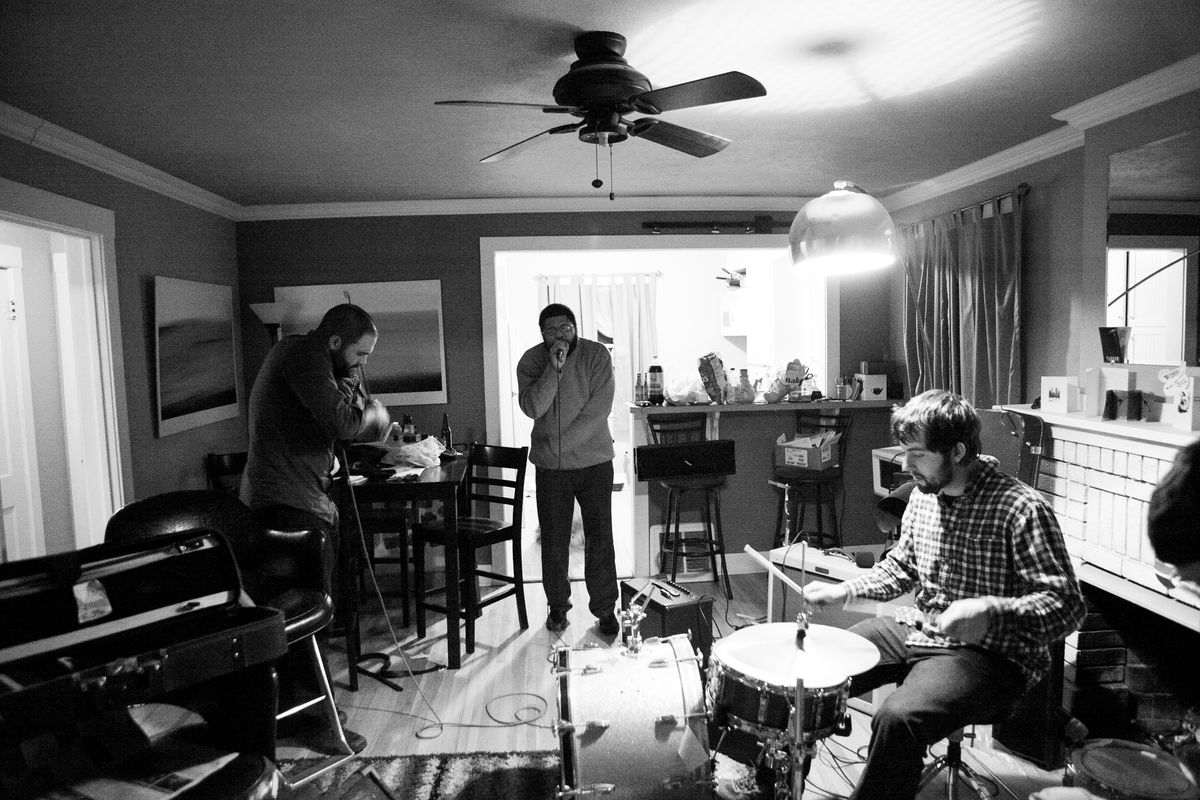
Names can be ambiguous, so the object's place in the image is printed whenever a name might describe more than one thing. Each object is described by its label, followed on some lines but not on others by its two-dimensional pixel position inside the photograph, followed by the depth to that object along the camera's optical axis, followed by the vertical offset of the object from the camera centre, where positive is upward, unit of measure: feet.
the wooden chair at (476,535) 11.33 -2.58
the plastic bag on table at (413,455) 11.41 -1.32
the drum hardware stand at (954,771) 6.92 -3.96
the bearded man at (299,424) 8.77 -0.62
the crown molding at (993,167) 11.05 +3.17
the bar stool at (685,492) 14.12 -2.65
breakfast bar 15.75 -2.50
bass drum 6.16 -3.13
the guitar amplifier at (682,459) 13.88 -1.81
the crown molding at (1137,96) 8.28 +3.05
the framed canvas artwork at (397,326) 15.47 +0.91
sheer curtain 20.20 +1.48
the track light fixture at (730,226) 15.74 +2.87
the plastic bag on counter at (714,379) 15.25 -0.37
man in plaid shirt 6.09 -2.16
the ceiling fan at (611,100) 7.10 +2.54
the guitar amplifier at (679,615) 9.09 -3.14
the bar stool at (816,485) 14.43 -2.54
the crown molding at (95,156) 8.99 +3.14
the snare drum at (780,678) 5.86 -2.53
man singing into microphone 11.70 -1.29
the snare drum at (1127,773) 6.23 -3.69
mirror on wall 8.38 +1.18
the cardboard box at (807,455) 14.89 -1.96
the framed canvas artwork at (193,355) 12.21 +0.38
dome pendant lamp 7.10 +1.23
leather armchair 7.58 -2.05
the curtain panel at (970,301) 12.09 +0.93
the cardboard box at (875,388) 15.56 -0.66
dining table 10.23 -2.11
